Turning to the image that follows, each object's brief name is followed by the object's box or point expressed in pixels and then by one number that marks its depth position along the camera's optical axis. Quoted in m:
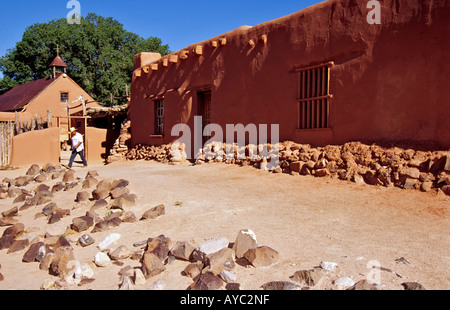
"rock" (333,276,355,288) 3.04
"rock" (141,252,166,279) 3.59
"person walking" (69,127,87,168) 11.58
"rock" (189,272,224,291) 3.19
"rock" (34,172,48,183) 9.40
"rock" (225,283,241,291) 3.18
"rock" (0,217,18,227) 6.03
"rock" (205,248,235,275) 3.49
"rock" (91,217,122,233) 5.17
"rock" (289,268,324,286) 3.11
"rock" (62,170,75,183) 8.70
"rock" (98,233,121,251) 4.49
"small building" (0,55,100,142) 24.84
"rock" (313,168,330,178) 6.83
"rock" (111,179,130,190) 7.13
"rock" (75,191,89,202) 6.86
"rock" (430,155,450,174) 5.40
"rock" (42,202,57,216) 6.30
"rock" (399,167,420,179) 5.68
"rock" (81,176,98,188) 7.68
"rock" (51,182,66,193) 8.00
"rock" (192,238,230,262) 3.73
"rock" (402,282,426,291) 2.86
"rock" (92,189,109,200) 6.68
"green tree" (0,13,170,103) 31.69
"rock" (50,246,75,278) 3.82
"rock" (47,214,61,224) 5.90
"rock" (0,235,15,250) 4.87
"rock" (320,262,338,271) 3.31
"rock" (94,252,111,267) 3.98
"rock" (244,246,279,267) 3.58
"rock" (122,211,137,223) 5.38
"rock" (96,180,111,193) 7.01
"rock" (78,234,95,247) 4.70
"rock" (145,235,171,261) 3.96
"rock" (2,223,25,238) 5.29
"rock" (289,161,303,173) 7.30
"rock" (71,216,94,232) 5.23
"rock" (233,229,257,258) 3.79
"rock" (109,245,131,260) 4.08
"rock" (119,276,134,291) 3.35
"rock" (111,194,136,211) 5.93
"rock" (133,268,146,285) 3.47
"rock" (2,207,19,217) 6.45
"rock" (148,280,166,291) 3.33
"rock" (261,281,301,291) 3.06
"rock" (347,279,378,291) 2.90
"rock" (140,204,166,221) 5.40
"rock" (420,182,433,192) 5.46
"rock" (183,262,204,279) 3.54
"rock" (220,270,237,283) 3.32
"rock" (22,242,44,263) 4.34
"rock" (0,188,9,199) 8.18
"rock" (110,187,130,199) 6.52
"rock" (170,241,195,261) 3.87
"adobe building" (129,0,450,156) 6.05
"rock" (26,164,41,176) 10.50
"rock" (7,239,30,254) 4.71
